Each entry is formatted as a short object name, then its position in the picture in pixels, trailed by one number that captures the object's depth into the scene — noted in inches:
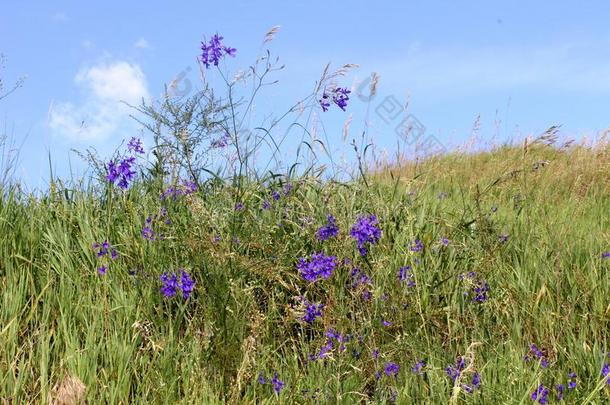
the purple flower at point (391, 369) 99.1
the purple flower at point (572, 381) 96.5
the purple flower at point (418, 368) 98.7
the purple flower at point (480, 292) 125.2
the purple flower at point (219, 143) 169.4
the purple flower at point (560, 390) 95.4
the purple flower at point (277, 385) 97.7
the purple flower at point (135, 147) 161.8
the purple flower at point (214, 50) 144.6
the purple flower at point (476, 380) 93.6
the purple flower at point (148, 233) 129.5
